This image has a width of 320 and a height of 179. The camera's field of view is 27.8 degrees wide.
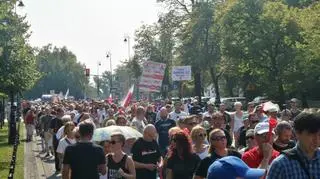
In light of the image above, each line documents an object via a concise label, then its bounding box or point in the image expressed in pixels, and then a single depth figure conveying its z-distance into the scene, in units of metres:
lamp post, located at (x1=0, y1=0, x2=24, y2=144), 30.53
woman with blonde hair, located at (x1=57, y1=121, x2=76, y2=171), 12.48
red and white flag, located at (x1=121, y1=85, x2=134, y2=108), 23.87
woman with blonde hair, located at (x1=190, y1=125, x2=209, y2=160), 9.00
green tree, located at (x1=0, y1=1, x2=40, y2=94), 23.89
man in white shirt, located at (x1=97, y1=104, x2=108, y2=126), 25.91
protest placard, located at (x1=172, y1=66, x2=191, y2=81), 34.75
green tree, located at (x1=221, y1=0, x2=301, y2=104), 49.72
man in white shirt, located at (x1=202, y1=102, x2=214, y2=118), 19.23
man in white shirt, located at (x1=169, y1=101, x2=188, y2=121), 17.59
